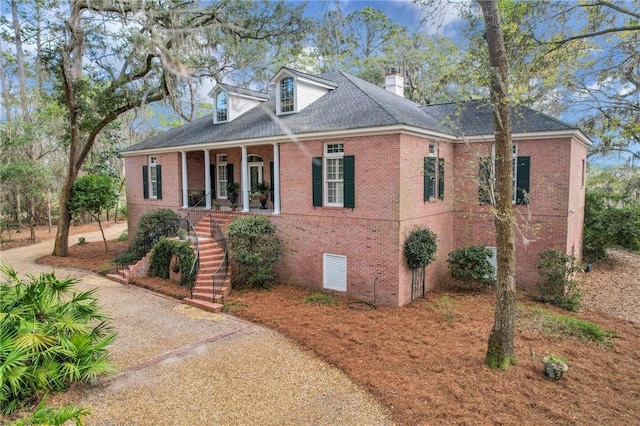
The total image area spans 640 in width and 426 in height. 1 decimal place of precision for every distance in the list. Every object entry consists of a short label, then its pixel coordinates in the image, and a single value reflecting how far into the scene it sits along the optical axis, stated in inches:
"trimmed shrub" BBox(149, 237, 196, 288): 533.3
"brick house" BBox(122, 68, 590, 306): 464.8
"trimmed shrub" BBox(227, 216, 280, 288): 502.9
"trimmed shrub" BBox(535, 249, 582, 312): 480.7
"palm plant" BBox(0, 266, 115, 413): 228.4
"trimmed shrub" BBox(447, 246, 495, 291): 520.7
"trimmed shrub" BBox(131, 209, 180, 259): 641.0
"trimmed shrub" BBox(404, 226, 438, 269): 464.2
